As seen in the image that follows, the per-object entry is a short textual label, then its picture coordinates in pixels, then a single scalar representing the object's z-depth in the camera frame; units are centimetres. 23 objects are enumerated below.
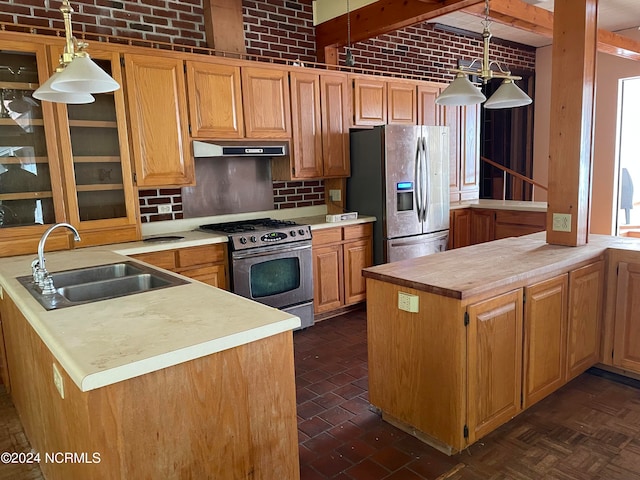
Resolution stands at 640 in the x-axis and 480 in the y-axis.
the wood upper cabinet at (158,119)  336
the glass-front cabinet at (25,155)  293
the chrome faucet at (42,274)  197
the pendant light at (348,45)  432
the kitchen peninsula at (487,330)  213
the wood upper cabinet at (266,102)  391
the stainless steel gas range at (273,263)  364
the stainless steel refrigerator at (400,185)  445
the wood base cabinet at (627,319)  279
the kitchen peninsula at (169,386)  125
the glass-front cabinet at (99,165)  315
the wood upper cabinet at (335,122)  445
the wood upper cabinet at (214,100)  362
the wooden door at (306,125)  423
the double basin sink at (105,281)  217
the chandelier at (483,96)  259
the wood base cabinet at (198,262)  333
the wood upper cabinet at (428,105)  520
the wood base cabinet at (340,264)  422
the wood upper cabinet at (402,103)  494
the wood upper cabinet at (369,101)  467
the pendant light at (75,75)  180
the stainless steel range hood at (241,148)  369
